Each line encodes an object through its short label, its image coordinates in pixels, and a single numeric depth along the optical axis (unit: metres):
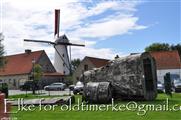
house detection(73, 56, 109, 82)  48.35
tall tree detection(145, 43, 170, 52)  55.95
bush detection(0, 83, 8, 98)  21.70
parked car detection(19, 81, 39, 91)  35.98
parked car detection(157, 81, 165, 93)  22.24
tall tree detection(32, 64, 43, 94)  35.45
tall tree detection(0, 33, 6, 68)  29.06
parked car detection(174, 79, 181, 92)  23.72
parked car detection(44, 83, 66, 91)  35.94
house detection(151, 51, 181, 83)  42.23
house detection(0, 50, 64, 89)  48.78
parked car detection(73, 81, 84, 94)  24.33
